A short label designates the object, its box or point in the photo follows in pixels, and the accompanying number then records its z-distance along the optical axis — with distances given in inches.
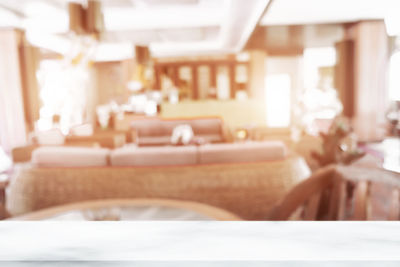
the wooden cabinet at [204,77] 398.3
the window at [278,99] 464.1
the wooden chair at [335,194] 54.2
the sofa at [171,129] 245.0
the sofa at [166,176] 96.0
